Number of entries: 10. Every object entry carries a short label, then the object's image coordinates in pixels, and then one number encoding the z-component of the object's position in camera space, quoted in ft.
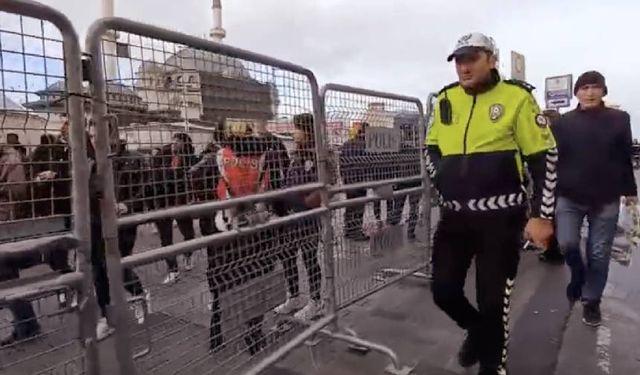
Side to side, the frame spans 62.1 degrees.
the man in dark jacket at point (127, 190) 6.66
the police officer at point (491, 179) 9.35
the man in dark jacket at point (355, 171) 12.67
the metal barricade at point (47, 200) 5.51
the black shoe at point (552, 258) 20.17
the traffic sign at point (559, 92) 40.70
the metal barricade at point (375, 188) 12.49
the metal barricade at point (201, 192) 6.76
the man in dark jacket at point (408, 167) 15.28
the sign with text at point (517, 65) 32.99
